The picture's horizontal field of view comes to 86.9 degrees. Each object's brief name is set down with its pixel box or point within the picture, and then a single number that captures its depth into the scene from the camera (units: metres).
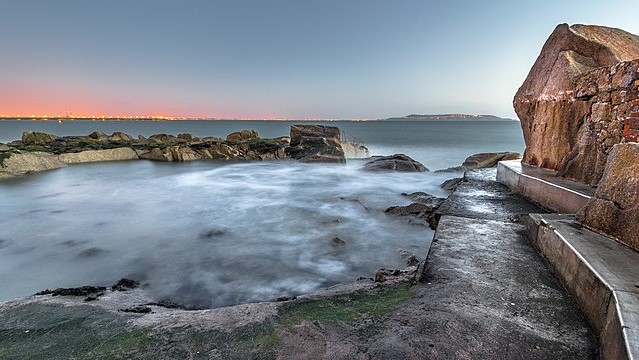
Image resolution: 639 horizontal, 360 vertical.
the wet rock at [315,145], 20.77
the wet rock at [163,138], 25.73
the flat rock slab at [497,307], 2.03
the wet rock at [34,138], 21.20
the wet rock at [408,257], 5.41
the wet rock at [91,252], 6.25
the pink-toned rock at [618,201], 2.74
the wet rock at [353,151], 24.42
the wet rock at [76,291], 3.83
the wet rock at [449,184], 11.99
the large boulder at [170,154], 20.36
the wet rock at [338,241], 6.73
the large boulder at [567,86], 5.62
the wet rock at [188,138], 26.99
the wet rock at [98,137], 24.30
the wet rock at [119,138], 24.56
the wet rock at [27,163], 13.87
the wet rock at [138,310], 3.19
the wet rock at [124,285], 4.59
